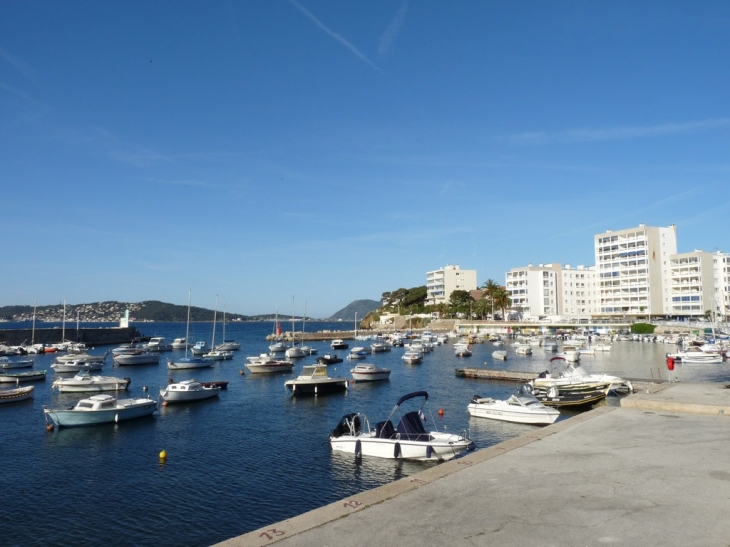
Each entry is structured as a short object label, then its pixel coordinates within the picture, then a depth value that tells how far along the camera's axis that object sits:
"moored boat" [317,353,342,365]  77.56
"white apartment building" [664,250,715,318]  141.12
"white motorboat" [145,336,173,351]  109.51
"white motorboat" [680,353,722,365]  72.01
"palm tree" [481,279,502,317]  166.25
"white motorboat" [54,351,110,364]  75.49
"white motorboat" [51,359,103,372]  70.94
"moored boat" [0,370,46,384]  56.56
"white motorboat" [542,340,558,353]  96.22
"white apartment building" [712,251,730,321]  144.00
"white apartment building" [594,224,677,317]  146.25
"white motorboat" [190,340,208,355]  98.93
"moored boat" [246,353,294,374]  65.12
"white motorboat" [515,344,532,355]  90.38
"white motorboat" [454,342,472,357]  87.31
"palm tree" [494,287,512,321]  162.62
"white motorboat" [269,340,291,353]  95.81
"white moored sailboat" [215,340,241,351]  110.15
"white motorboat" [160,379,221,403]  43.62
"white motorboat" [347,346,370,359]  88.44
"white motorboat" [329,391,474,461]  25.22
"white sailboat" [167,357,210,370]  75.50
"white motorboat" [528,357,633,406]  38.12
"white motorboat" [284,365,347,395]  47.72
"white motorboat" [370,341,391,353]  102.57
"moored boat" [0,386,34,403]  44.94
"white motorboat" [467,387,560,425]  32.91
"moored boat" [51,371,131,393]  51.66
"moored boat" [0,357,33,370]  76.29
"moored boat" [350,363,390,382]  57.00
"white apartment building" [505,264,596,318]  165.75
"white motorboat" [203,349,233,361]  89.88
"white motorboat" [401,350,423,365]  78.75
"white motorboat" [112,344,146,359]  84.85
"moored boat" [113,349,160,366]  82.07
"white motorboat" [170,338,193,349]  121.85
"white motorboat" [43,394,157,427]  35.00
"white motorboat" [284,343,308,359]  87.61
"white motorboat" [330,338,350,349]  116.50
